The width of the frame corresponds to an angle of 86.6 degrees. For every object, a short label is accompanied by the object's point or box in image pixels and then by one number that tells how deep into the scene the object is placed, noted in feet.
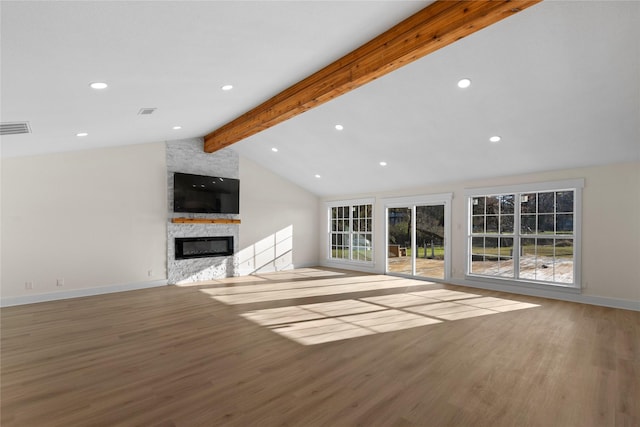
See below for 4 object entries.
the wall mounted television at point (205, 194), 24.84
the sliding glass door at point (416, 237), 27.40
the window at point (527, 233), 20.11
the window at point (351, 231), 31.32
